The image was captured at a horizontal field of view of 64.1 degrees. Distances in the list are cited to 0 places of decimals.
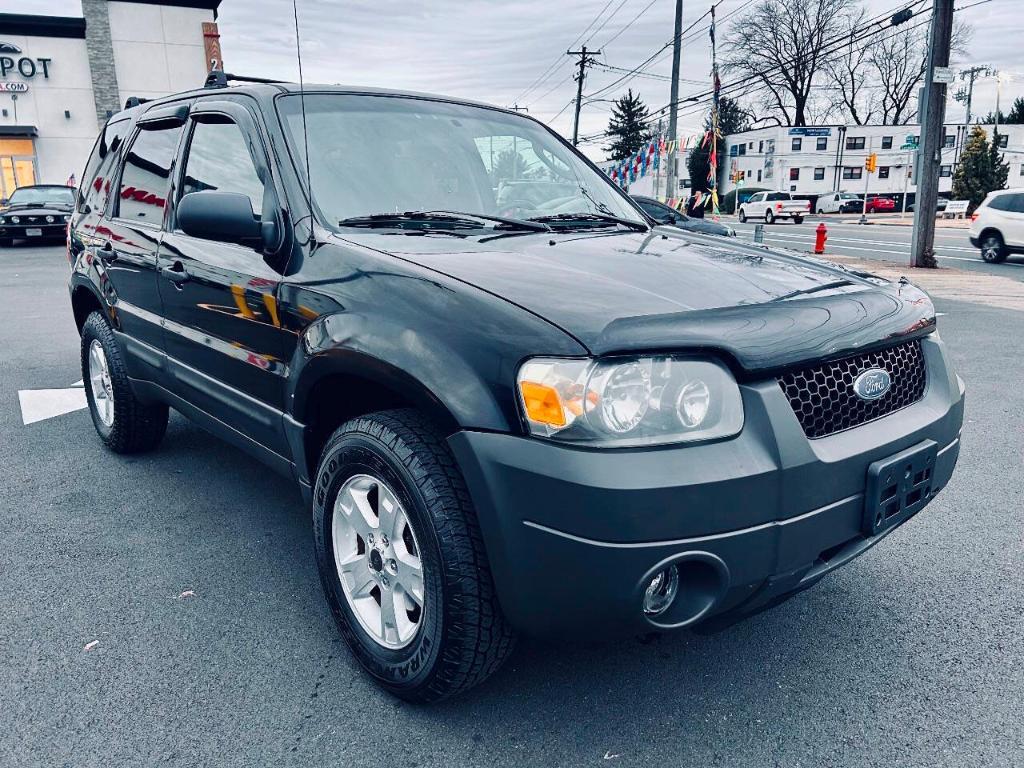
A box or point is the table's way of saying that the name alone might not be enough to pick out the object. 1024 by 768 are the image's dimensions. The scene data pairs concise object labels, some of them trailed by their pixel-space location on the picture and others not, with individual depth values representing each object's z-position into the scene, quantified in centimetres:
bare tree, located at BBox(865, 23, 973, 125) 6525
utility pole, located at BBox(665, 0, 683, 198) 2436
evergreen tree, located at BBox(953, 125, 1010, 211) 4800
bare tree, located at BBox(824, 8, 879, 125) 6444
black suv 185
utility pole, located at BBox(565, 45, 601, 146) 4584
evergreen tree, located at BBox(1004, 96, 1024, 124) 7525
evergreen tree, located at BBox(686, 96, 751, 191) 7406
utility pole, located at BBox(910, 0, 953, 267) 1441
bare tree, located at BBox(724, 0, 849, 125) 5791
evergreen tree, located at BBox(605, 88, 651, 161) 7231
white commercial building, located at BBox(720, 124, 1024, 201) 6538
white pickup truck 4219
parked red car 5519
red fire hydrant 1900
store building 3008
